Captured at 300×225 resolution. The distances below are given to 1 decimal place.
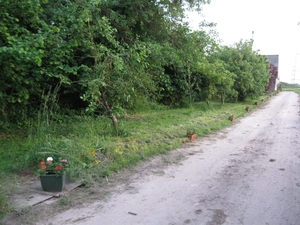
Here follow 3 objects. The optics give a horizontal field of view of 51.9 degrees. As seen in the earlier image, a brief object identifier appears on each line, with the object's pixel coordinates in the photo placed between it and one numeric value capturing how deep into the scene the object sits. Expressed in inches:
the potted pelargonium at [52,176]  182.7
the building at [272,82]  1603.2
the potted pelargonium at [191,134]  356.0
